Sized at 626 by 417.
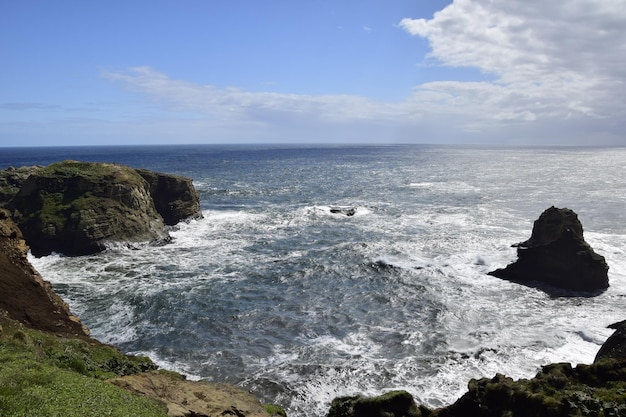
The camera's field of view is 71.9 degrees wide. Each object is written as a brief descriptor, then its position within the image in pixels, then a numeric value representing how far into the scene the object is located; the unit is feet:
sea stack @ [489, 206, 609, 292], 138.82
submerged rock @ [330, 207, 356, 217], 261.03
